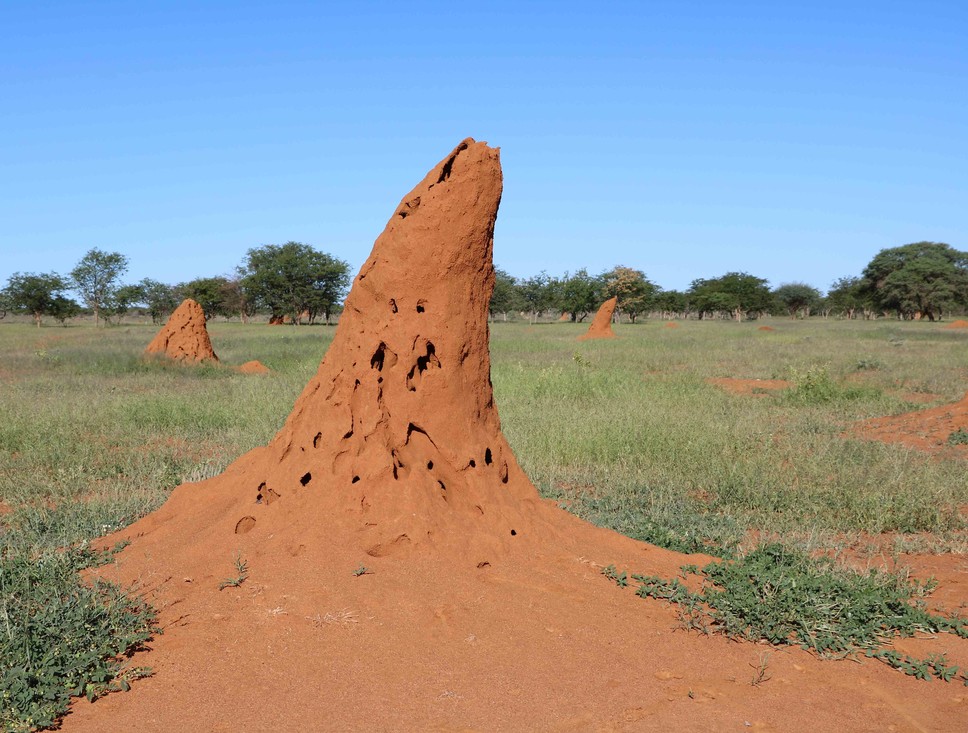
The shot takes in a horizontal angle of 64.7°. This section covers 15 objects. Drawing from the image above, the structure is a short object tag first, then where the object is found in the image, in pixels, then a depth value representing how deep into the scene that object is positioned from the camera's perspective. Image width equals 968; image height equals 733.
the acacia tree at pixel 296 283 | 55.72
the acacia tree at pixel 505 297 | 62.34
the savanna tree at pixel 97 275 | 53.19
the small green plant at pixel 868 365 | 18.08
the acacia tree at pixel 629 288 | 63.47
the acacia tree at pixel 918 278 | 50.91
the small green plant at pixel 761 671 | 3.45
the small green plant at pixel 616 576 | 4.39
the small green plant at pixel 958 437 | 9.33
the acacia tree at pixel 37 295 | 49.25
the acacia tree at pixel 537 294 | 65.75
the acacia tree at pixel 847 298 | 62.94
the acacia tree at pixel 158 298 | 61.04
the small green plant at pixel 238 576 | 4.04
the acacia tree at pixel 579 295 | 61.54
